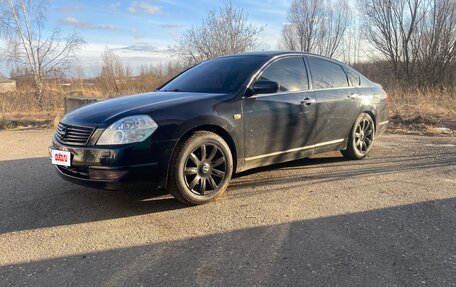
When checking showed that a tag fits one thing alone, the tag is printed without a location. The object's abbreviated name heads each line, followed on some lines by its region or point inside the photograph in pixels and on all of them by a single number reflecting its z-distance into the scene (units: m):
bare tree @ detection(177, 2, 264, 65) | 17.72
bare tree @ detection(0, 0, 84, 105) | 16.41
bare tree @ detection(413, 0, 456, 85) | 22.70
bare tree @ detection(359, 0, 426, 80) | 24.86
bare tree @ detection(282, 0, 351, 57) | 35.06
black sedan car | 3.70
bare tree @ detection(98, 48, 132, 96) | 25.28
